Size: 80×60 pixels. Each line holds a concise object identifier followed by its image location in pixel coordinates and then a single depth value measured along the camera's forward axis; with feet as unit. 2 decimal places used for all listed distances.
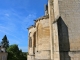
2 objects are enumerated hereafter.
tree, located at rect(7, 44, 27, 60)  71.62
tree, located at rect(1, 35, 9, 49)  131.84
